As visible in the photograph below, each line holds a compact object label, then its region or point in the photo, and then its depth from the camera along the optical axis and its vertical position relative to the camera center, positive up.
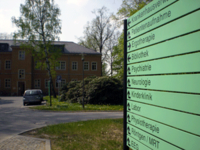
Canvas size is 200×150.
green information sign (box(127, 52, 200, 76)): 1.79 +0.11
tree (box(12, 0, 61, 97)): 30.58 +7.30
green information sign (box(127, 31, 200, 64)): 1.80 +0.28
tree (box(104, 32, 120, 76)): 49.52 +6.62
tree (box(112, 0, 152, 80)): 26.31 +8.29
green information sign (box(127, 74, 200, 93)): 1.79 -0.06
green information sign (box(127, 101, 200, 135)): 1.79 -0.40
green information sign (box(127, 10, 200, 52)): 1.79 +0.45
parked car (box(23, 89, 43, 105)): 21.58 -2.02
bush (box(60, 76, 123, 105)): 21.83 -1.58
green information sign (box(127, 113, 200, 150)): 1.82 -0.57
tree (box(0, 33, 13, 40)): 62.34 +12.00
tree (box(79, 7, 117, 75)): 49.00 +9.93
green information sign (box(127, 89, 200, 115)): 1.79 -0.23
